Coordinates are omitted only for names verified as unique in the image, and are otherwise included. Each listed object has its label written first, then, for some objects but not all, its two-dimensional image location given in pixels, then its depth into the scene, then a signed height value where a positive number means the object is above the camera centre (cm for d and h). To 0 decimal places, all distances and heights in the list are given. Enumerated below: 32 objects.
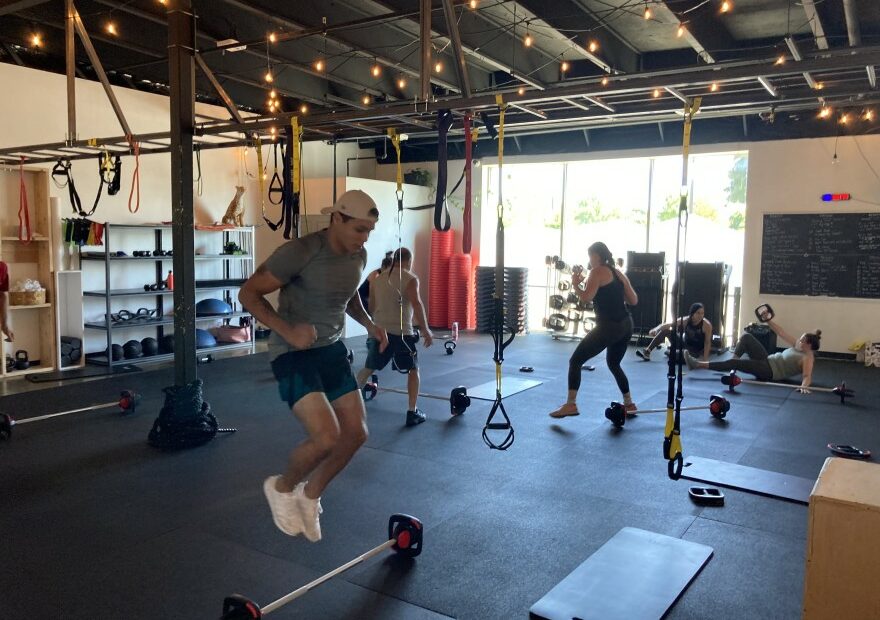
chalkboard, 837 +4
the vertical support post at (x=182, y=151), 454 +65
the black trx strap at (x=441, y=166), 328 +42
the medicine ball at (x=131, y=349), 773 -118
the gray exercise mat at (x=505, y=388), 644 -135
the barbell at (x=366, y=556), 231 -126
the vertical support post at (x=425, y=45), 341 +104
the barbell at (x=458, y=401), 561 -124
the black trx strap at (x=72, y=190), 559 +47
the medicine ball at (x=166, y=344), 816 -117
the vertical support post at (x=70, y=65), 468 +128
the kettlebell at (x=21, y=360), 713 -122
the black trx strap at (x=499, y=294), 325 -21
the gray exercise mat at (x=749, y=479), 385 -134
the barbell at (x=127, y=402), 544 -128
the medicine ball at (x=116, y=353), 762 -121
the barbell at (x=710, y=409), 527 -124
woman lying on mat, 679 -107
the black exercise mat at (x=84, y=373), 693 -136
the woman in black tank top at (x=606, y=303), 522 -38
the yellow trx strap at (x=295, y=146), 376 +57
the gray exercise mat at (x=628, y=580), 254 -133
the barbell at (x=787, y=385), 620 -123
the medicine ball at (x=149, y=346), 789 -116
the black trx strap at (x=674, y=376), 297 -56
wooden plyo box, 183 -82
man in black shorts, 526 -55
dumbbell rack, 1035 -89
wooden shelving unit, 716 -15
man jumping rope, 267 -40
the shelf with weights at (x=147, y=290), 766 -52
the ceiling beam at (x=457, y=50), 330 +100
